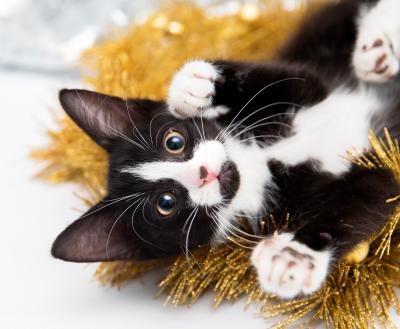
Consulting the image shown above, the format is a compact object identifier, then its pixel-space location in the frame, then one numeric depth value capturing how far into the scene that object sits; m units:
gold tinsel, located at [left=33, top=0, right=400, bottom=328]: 0.29
